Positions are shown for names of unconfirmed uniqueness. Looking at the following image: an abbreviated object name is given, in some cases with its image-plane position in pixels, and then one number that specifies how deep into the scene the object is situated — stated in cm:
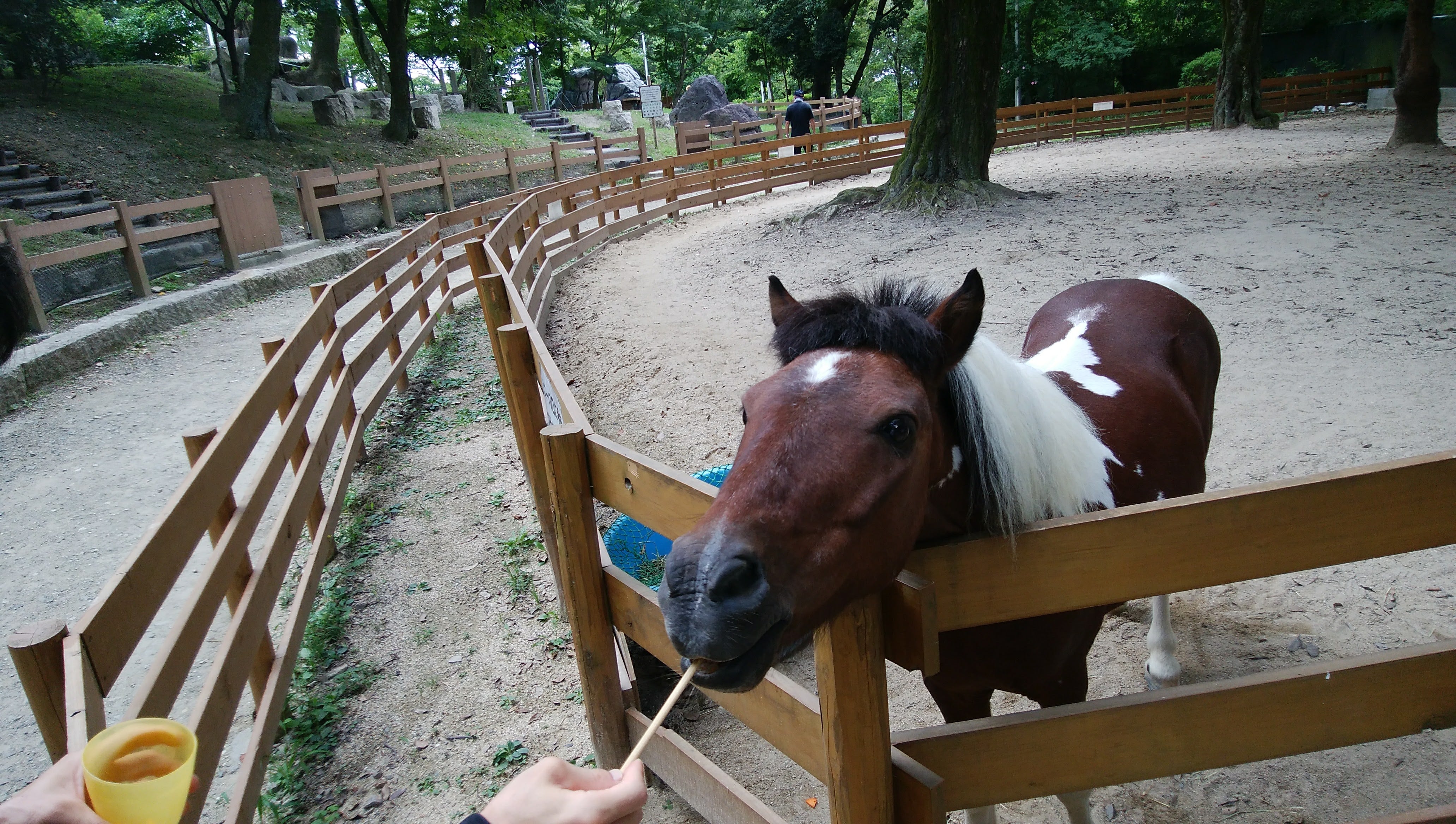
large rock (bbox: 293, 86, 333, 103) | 2478
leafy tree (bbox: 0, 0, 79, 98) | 1653
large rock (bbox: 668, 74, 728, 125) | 3478
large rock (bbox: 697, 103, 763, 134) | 3375
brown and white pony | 130
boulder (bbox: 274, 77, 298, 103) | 2556
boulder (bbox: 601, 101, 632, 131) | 3366
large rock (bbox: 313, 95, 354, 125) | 2252
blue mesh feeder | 390
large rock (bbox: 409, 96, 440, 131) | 2483
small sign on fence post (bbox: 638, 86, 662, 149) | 3259
